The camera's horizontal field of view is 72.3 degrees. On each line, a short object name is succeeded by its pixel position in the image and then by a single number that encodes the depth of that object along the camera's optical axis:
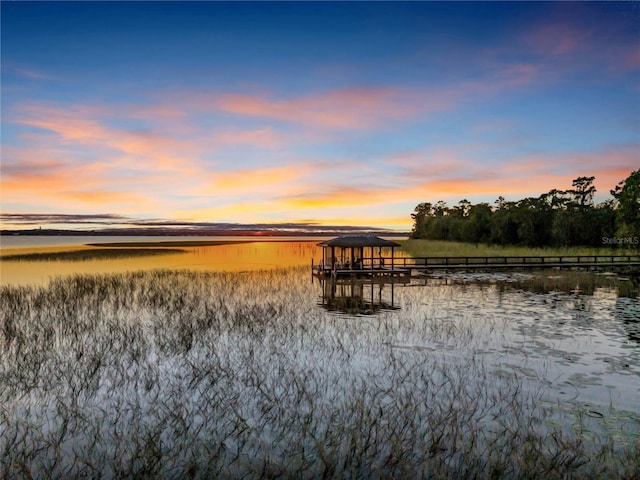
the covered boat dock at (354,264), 35.35
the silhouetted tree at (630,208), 42.16
